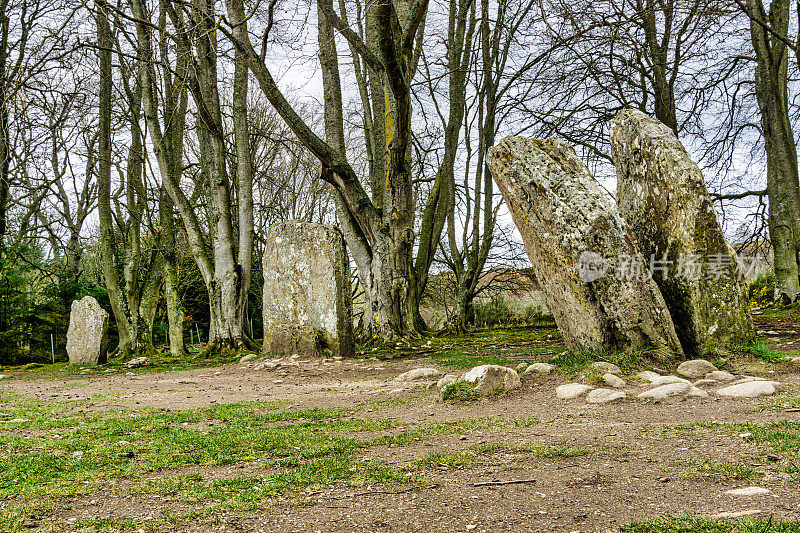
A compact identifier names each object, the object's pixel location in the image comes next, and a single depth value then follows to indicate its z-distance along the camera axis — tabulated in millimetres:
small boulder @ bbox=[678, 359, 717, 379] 5336
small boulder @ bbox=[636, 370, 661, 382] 5143
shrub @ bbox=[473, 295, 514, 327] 19656
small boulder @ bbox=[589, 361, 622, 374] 5381
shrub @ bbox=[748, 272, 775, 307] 14234
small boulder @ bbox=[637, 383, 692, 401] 4623
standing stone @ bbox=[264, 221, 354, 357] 9586
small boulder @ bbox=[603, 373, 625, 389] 5074
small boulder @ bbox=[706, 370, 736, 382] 5129
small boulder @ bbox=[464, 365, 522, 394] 5451
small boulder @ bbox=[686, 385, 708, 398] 4591
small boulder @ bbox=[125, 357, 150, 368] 11297
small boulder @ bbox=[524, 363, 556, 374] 5898
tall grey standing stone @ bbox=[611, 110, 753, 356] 5938
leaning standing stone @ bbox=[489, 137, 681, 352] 5680
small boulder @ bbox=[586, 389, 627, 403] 4707
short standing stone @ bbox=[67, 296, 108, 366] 12586
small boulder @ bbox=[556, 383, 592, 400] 5041
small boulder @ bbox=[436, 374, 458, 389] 5638
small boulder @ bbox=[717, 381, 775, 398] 4535
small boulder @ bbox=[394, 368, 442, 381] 6848
